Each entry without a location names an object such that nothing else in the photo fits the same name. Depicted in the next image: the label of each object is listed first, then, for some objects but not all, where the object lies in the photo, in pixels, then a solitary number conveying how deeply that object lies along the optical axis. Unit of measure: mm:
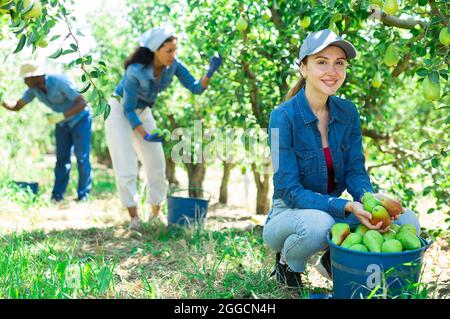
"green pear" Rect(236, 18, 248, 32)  3053
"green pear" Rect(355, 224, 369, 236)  1986
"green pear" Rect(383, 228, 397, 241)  1928
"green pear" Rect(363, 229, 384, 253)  1846
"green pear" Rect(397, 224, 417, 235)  1954
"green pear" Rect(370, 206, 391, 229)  1933
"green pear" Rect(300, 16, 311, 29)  2805
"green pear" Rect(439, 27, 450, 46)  2031
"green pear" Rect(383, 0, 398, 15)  2092
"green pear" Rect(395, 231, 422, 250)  1848
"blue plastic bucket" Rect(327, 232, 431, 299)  1792
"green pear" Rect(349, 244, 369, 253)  1842
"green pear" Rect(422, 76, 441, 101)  2119
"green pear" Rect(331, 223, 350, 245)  1957
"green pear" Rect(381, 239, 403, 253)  1828
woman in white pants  3529
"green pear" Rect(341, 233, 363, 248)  1887
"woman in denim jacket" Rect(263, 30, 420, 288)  2139
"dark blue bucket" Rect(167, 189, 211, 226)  3555
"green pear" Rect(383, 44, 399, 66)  2410
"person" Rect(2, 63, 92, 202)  4949
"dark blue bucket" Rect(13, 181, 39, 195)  5084
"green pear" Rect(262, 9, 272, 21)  3080
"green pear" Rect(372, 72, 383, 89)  3127
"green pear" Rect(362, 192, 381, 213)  1965
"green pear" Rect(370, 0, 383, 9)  2061
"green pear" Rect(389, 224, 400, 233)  2021
